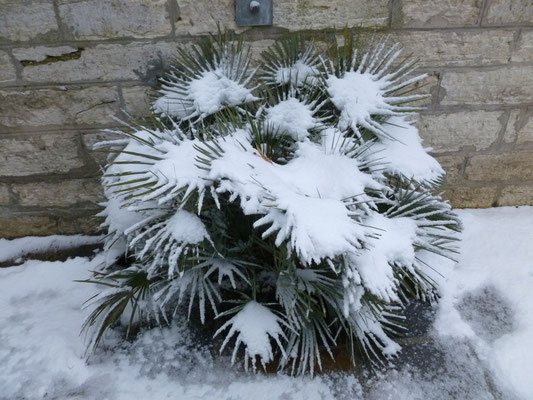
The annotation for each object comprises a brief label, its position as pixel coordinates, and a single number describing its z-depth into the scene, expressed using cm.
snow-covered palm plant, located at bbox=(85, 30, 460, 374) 126
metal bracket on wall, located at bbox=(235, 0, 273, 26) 179
